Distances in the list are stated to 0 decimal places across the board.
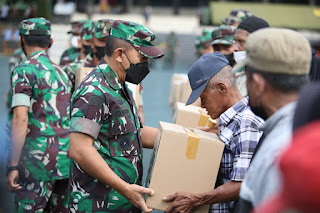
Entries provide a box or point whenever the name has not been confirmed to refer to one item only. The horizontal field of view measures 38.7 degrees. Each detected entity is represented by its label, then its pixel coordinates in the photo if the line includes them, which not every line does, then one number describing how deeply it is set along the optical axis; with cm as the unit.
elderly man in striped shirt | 265
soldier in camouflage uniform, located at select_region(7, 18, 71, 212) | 402
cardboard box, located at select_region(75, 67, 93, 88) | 417
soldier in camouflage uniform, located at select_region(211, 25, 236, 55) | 495
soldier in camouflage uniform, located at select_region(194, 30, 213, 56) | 616
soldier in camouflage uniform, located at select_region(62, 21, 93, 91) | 562
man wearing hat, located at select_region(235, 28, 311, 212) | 165
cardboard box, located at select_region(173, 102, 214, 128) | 364
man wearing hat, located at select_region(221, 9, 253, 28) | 611
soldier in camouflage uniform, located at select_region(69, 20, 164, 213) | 274
